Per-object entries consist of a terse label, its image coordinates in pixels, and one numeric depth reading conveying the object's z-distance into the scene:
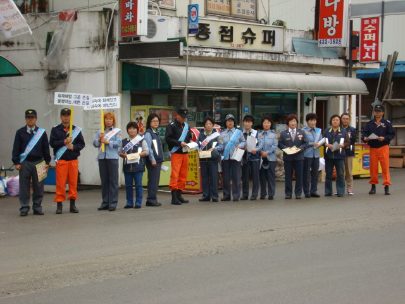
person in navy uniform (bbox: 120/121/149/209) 12.53
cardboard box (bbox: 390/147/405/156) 23.11
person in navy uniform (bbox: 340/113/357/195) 14.49
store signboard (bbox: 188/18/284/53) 18.05
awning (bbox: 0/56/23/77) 14.20
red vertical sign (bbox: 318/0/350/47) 20.30
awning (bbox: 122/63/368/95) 15.50
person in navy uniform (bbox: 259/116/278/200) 13.95
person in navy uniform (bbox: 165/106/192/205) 13.12
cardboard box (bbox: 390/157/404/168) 22.94
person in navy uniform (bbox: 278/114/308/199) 14.09
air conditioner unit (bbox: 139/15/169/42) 16.50
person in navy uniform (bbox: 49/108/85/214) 11.66
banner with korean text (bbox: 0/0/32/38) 14.56
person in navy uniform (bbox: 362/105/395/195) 14.44
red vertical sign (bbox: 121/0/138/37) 15.49
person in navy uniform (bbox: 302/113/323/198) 14.28
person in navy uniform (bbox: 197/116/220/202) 13.66
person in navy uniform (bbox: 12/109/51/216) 11.59
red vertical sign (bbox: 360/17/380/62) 22.00
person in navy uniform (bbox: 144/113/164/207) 12.82
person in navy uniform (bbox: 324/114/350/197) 14.28
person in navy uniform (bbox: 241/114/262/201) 13.98
